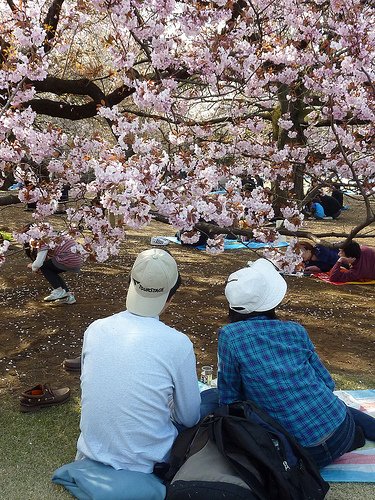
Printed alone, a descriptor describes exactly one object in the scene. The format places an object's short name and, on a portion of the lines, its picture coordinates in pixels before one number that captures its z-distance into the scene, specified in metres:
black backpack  1.97
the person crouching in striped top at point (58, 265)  5.10
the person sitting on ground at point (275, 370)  2.29
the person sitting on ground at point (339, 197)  13.49
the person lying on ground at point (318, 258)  7.12
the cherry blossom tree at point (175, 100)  3.91
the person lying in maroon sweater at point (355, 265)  6.68
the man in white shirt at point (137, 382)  2.20
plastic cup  3.43
